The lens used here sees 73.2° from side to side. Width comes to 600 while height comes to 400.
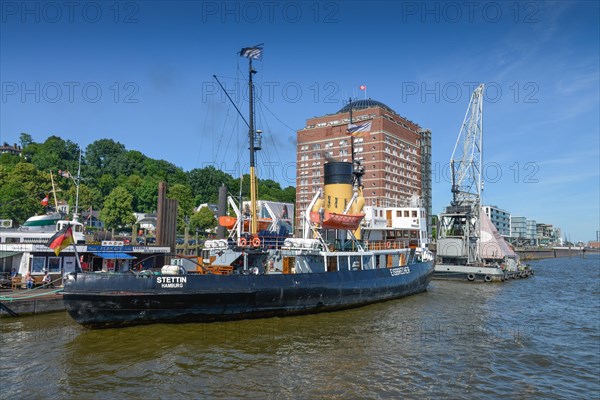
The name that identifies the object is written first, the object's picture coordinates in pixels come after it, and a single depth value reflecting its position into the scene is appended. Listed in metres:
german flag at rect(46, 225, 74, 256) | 18.91
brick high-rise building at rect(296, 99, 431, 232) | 95.56
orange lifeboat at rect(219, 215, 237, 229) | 24.67
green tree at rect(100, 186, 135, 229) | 63.78
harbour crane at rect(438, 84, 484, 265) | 53.62
